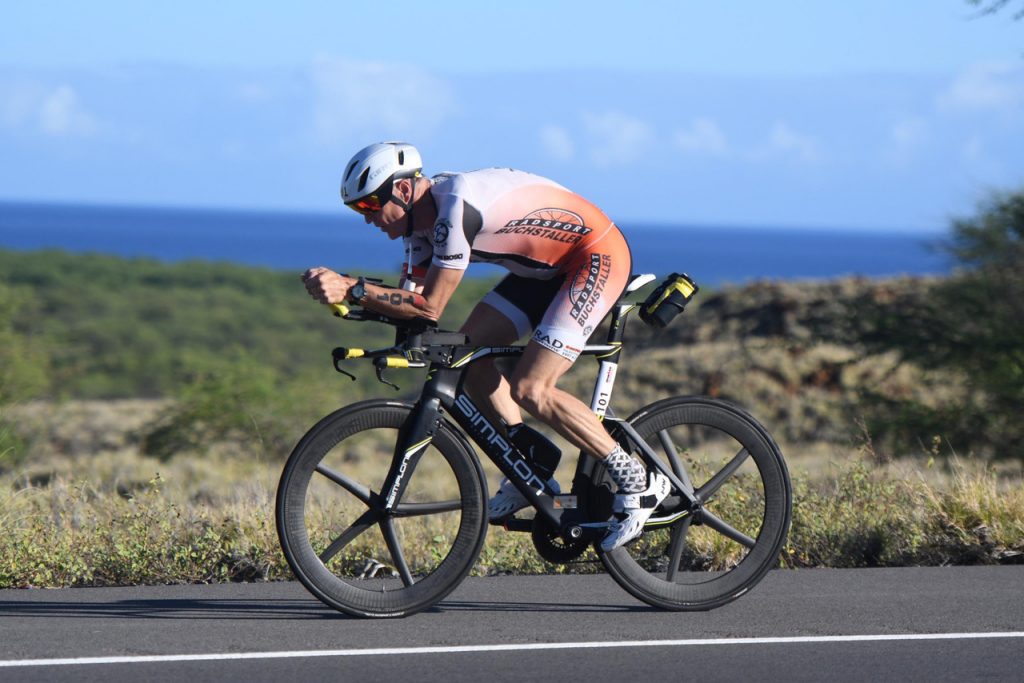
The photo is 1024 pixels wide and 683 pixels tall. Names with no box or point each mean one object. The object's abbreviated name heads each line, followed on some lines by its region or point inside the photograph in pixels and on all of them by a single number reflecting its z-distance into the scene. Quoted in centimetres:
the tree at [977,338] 3656
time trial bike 1233
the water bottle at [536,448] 1262
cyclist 1187
